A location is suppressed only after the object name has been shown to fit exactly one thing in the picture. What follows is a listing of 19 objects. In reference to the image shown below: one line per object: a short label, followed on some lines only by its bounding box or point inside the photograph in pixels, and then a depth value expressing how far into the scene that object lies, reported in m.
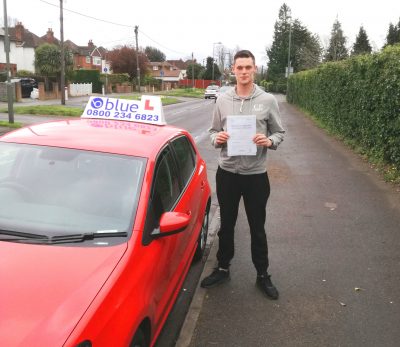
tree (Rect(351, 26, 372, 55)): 69.12
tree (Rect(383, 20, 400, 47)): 63.91
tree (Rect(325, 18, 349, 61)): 51.16
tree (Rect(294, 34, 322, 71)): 58.69
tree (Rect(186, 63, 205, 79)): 110.69
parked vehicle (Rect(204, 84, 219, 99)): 54.59
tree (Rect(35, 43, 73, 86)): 42.31
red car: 2.11
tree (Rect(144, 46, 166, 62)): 128.38
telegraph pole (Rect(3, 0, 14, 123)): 16.62
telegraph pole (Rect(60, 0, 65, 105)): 30.56
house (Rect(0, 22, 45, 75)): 59.59
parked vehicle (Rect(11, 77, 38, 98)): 37.66
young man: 3.91
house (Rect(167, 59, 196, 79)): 145.93
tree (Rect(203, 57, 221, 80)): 109.38
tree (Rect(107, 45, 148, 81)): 71.31
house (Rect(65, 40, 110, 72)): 86.62
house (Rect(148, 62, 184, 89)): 119.36
